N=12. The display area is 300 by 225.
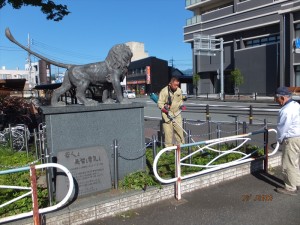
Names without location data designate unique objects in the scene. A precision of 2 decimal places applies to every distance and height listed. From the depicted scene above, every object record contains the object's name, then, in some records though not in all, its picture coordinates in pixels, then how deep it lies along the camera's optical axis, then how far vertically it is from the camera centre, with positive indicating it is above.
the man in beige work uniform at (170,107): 6.57 -0.28
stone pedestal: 4.37 -0.55
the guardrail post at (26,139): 7.46 -1.04
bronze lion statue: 4.89 +0.40
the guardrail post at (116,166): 4.50 -1.10
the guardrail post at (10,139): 7.86 -1.08
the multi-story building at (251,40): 29.92 +6.19
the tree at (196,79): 44.22 +2.16
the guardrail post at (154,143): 5.11 -0.85
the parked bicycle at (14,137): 7.95 -1.07
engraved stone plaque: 4.08 -1.10
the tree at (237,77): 35.84 +1.83
